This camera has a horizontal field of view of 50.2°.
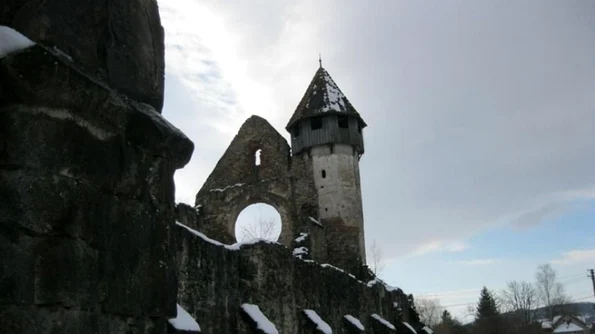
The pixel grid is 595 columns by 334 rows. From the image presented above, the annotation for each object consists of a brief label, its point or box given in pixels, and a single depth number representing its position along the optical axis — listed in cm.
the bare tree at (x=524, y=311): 6744
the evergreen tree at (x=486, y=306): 6781
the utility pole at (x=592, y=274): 4938
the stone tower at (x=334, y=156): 3297
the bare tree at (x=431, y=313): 8075
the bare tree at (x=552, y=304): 7461
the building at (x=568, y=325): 7425
